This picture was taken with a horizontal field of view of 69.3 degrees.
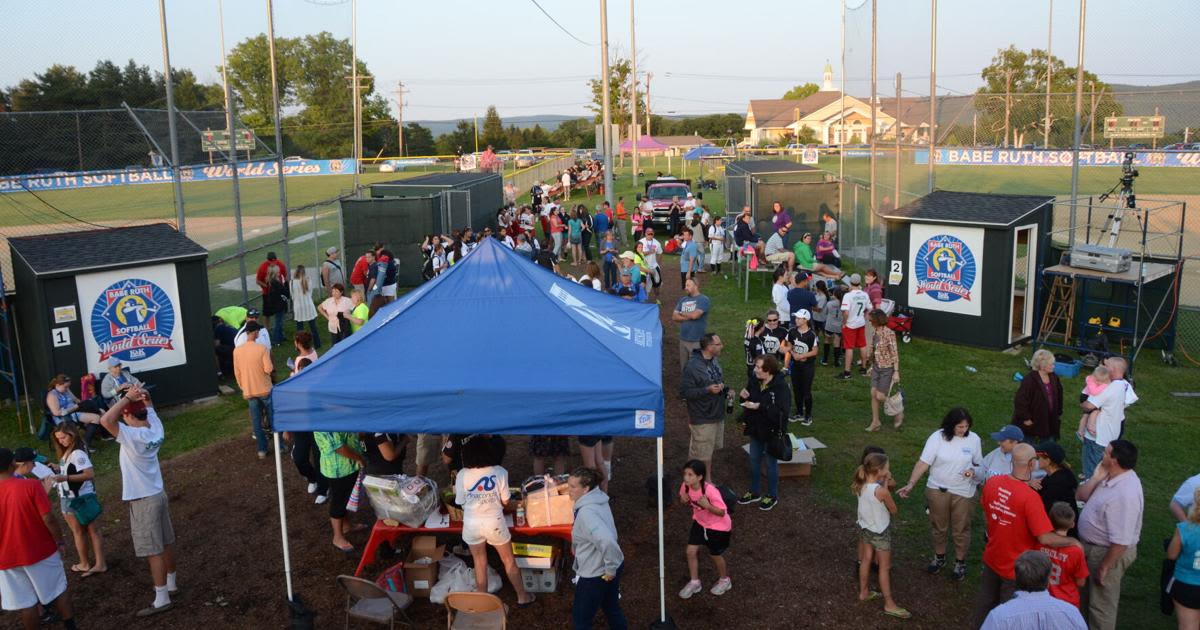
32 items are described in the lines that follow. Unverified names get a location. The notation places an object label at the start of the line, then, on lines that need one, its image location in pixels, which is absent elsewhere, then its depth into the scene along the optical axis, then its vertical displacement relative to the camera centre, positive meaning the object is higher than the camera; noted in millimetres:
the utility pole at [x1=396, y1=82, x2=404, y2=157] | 71000 +2858
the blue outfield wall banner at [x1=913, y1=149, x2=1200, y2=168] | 31781 -84
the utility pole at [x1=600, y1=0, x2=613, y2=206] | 24530 +2942
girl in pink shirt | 6898 -2890
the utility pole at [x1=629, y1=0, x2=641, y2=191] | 42469 +4882
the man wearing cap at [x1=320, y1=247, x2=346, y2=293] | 16406 -1814
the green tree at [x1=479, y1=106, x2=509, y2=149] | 83519 +3735
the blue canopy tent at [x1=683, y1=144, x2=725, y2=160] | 45812 +669
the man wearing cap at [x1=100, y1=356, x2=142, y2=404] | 10914 -2525
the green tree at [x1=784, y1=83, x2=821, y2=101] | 124875 +10075
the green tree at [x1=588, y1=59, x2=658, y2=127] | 56562 +5002
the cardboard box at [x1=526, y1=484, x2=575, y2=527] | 7379 -2855
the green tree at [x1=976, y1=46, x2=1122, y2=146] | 19297 +1005
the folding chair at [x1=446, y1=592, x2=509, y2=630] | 5973 -3200
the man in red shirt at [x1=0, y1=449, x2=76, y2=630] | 6289 -2644
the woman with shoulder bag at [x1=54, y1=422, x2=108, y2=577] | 7223 -2683
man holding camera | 7031 -2438
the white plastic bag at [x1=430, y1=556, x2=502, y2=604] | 7324 -3433
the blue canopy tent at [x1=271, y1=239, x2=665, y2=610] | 6500 -1567
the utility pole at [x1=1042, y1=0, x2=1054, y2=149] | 18583 +499
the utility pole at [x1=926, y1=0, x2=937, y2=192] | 18359 +1813
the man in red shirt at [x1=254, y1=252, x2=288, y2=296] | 15594 -1647
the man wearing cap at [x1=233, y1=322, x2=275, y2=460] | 10000 -2213
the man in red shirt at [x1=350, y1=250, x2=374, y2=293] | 16984 -1892
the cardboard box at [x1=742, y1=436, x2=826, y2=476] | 9675 -3318
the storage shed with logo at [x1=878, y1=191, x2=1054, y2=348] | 14227 -1764
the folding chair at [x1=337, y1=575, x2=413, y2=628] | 6426 -3325
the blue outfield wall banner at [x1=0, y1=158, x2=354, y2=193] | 13124 +53
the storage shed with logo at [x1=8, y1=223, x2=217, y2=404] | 11453 -1736
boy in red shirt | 5777 -2703
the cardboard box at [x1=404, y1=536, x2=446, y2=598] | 7363 -3312
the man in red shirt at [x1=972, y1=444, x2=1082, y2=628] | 5984 -2550
